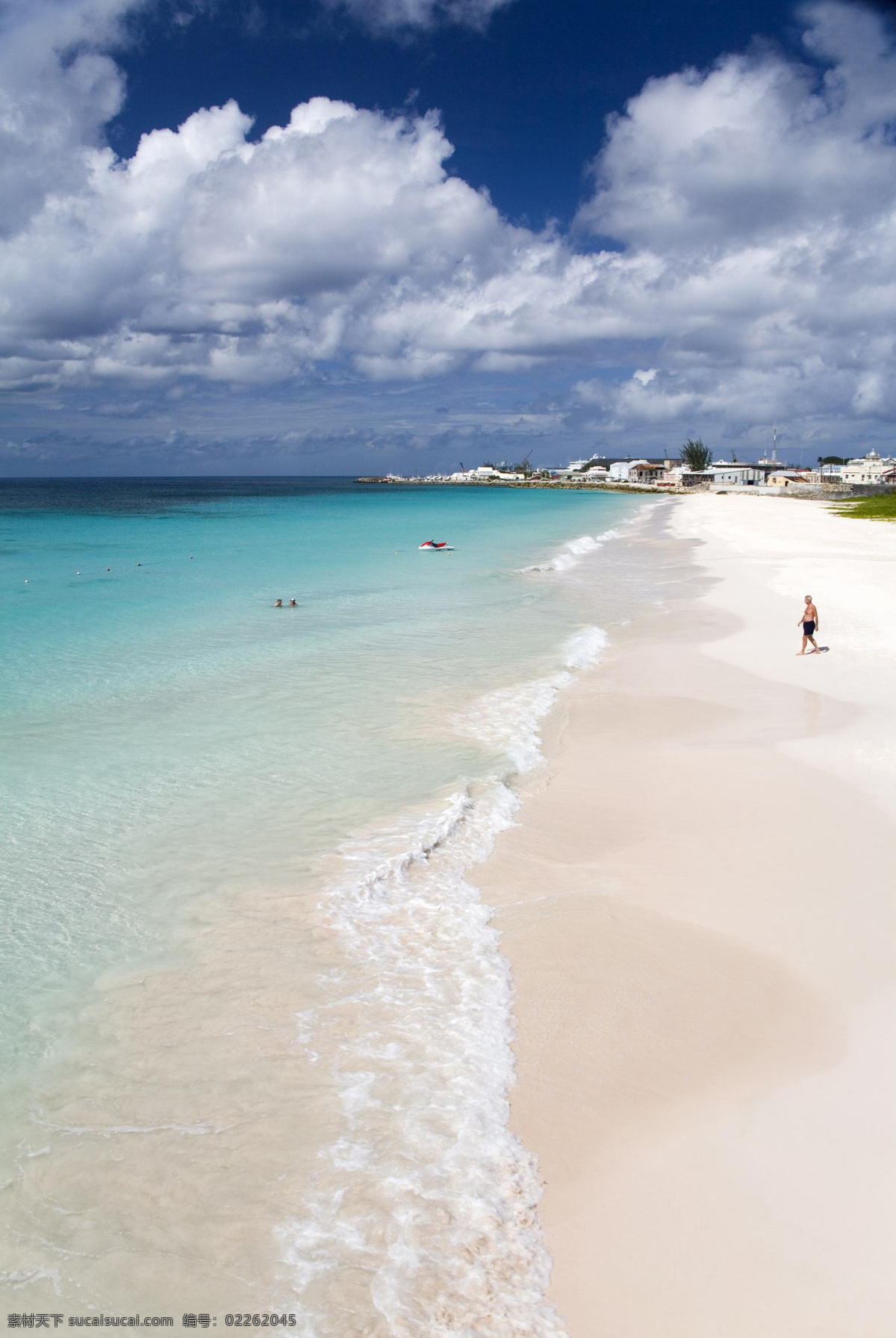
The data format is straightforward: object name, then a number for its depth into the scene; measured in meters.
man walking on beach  17.73
